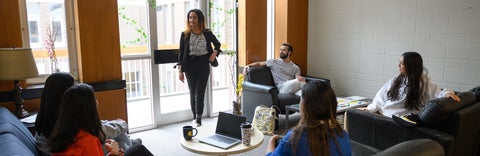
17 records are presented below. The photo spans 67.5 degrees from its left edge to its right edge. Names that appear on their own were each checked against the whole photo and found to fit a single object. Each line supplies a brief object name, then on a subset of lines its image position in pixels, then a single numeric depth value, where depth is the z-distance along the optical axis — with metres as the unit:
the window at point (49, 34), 3.47
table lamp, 2.84
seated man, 4.66
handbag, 3.84
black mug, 2.67
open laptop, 2.58
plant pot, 4.52
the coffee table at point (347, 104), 3.74
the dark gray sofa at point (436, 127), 2.51
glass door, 4.14
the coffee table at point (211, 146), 2.46
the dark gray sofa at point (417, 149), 1.65
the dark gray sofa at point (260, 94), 4.12
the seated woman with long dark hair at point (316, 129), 1.63
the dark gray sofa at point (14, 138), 1.78
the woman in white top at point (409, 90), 2.97
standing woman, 4.09
